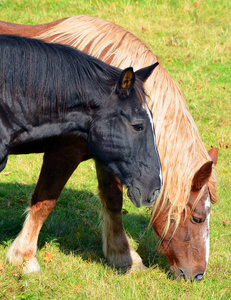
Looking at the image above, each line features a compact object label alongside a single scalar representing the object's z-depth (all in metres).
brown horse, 7.55
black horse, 6.11
